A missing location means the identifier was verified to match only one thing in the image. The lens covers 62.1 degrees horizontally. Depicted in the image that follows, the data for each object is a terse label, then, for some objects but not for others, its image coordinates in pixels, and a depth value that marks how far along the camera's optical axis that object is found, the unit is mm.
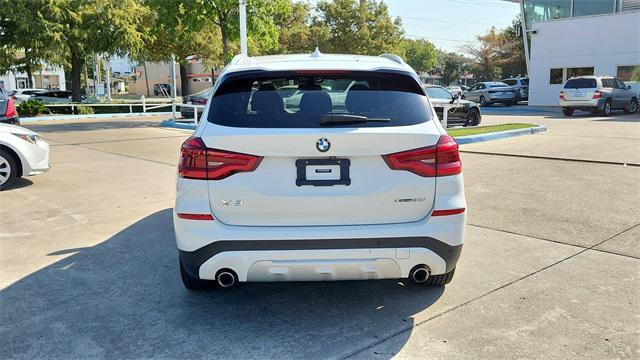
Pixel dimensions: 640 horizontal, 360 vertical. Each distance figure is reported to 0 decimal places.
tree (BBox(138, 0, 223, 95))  21406
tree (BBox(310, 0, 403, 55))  44906
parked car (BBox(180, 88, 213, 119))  23698
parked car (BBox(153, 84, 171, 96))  80150
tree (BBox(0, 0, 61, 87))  27406
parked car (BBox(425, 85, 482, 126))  17547
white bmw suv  3371
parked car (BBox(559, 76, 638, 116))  22609
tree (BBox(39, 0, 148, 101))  28125
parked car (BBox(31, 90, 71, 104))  36250
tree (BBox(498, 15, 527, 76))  54000
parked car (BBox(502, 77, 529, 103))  34625
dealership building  28297
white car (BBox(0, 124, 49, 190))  8266
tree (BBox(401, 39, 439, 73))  106875
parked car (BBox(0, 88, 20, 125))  10617
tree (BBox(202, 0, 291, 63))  20672
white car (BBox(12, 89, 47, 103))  36500
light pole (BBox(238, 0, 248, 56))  17422
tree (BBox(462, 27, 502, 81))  60125
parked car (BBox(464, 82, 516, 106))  32625
